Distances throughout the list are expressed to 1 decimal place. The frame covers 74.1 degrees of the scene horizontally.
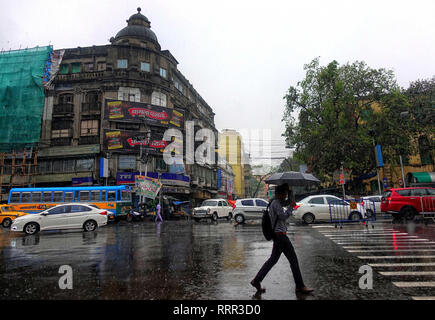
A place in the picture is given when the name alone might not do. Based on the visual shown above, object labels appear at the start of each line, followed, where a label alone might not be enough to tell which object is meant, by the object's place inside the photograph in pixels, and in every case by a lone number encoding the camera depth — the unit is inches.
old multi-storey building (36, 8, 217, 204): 1318.9
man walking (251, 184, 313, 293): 180.1
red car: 628.1
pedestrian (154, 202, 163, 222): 969.1
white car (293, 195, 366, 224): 674.4
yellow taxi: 912.3
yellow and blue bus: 944.3
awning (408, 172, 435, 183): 1169.4
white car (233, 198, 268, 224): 779.4
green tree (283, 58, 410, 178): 1077.1
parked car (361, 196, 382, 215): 775.8
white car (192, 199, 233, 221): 956.6
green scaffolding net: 1306.6
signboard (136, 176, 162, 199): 1059.3
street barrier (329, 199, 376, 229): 646.5
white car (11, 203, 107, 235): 586.4
